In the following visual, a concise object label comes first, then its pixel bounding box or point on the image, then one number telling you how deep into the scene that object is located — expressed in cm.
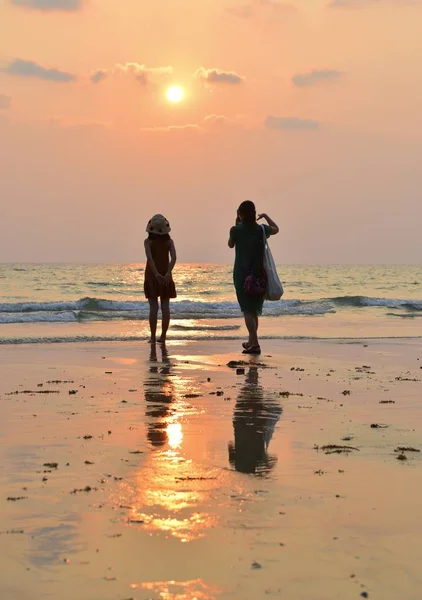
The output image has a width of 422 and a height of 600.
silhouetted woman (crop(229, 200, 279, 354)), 1113
